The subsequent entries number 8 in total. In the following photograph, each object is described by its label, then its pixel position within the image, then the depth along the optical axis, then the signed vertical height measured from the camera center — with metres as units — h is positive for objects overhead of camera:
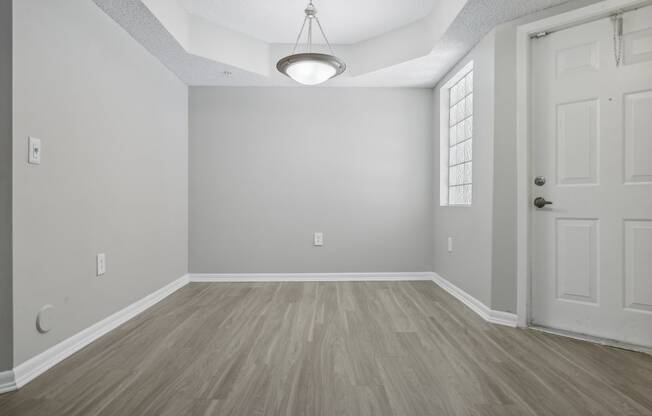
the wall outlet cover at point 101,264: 2.06 -0.37
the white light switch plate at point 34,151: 1.55 +0.29
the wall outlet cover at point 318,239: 3.53 -0.34
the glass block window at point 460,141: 2.90 +0.68
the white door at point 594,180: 1.86 +0.19
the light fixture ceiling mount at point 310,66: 2.13 +1.01
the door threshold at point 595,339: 1.85 -0.81
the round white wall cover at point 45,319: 1.59 -0.57
